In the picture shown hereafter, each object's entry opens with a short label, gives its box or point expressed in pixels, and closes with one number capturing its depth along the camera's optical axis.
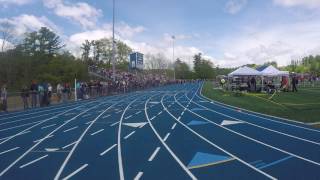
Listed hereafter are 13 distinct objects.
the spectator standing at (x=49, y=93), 14.61
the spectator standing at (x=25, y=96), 13.11
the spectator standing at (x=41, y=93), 13.95
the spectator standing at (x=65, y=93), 16.48
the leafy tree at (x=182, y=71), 72.11
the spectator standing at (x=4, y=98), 12.02
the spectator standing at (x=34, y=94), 13.67
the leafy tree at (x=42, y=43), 35.27
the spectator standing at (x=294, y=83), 19.15
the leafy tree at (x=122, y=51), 50.77
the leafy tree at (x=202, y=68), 75.81
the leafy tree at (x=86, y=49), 44.20
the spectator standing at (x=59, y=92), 16.26
